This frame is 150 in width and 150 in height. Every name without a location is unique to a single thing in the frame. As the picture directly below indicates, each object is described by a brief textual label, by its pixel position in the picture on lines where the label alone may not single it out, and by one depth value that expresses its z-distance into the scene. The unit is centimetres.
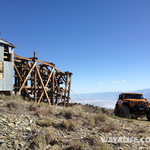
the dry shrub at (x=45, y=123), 672
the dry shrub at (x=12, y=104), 816
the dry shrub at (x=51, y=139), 545
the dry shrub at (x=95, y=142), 536
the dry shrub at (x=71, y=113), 861
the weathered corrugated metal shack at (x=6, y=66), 1041
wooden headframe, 1337
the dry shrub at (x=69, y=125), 700
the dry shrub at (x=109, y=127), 738
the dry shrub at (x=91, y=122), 794
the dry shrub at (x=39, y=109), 825
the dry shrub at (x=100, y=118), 890
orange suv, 1230
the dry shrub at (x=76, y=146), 520
